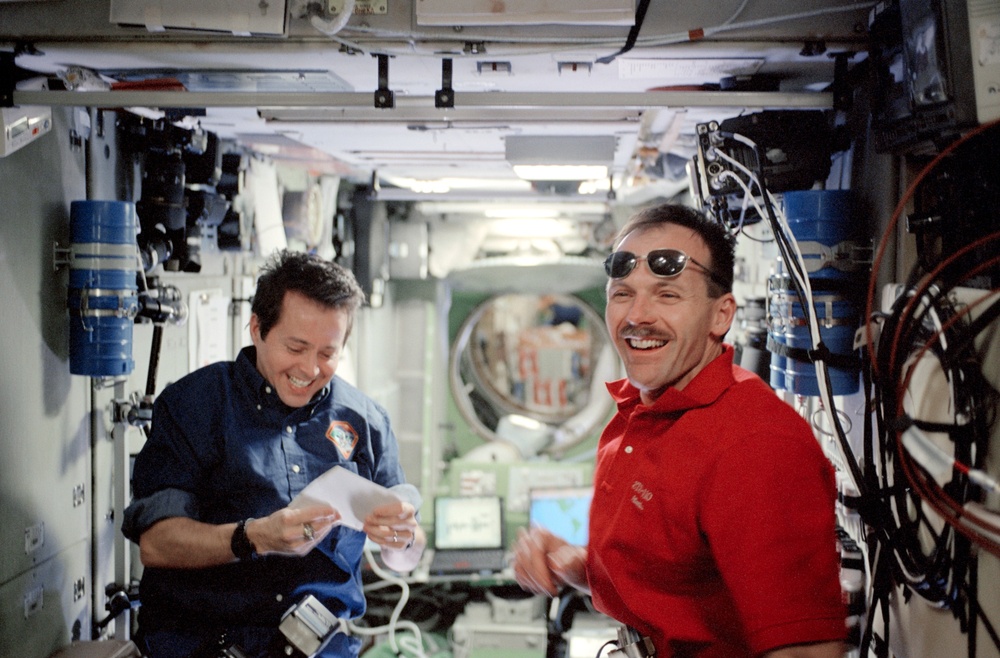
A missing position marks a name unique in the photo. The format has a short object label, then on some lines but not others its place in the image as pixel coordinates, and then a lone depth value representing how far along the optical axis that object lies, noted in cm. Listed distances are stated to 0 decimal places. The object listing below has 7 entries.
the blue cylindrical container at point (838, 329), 226
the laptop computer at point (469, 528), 601
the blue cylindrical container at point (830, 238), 229
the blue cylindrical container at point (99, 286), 265
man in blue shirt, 226
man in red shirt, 149
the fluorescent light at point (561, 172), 370
